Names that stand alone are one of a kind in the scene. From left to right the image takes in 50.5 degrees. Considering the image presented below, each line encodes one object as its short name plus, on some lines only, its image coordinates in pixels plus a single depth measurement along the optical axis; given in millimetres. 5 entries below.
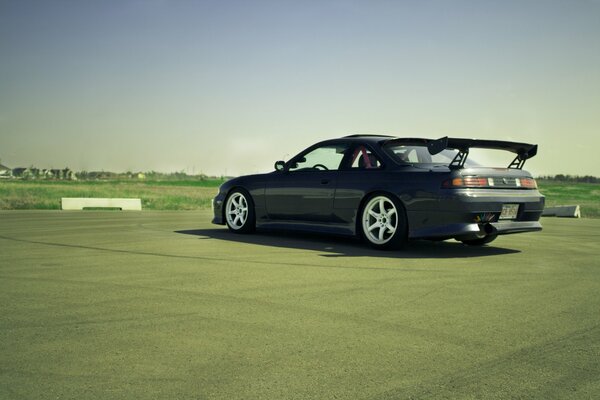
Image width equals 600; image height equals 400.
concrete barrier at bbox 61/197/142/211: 20594
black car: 7621
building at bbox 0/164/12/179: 165038
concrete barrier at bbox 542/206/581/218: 18953
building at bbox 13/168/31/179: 138950
